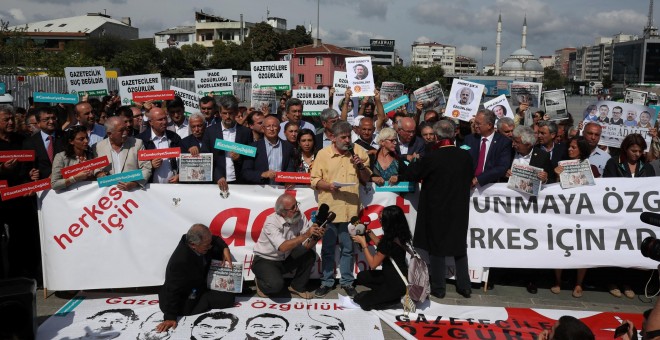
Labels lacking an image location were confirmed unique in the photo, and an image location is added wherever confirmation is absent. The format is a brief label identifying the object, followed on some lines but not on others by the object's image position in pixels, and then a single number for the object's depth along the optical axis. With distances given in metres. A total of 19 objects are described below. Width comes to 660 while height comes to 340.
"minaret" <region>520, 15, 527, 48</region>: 176.38
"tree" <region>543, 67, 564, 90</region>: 124.92
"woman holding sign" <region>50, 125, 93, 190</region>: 5.76
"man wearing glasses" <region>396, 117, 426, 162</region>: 6.81
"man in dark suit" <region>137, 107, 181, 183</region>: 6.32
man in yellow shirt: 5.86
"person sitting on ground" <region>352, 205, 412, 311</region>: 5.54
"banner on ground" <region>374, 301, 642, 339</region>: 5.17
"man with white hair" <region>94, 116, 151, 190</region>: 5.94
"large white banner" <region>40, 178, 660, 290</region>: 5.94
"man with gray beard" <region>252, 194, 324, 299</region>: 5.74
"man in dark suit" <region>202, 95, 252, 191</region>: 6.42
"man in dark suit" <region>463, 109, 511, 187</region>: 6.34
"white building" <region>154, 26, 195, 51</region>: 119.50
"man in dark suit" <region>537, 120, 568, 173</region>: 6.95
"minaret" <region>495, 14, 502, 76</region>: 162.38
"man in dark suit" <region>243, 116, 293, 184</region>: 6.34
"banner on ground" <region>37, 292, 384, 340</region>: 5.05
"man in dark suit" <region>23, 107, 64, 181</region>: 6.06
